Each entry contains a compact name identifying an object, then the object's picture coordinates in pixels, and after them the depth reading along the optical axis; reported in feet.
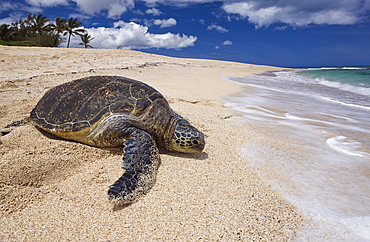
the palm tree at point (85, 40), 134.85
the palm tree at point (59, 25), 119.24
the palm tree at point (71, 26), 120.38
